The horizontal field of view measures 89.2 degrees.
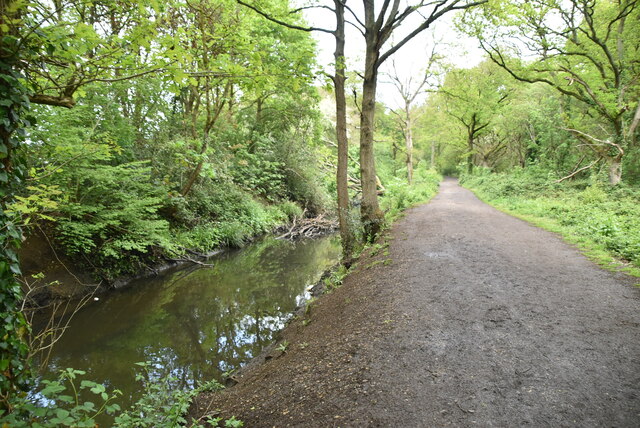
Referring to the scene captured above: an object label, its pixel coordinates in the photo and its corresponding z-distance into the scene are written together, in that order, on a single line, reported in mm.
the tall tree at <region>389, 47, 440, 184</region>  21595
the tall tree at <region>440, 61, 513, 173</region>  28047
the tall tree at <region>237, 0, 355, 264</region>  7977
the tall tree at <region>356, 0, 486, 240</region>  7751
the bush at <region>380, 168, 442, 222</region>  14203
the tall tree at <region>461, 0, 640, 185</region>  12984
